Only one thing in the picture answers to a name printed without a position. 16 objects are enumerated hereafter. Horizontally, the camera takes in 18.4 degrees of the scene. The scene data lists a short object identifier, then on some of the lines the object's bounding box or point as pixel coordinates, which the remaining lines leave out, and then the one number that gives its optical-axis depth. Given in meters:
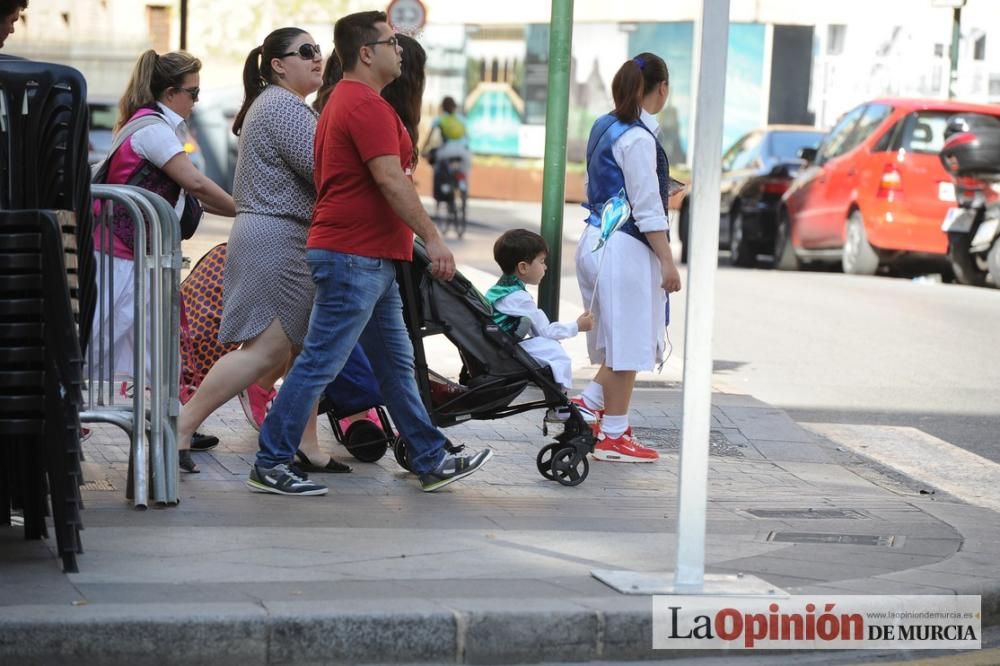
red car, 33.23
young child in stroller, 13.05
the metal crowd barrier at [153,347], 11.30
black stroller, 12.67
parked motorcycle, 32.11
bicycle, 47.05
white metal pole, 9.18
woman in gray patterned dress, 12.28
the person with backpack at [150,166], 12.40
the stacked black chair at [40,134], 9.79
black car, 39.15
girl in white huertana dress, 13.90
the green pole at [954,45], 42.99
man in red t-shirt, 11.53
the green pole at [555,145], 15.81
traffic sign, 34.73
